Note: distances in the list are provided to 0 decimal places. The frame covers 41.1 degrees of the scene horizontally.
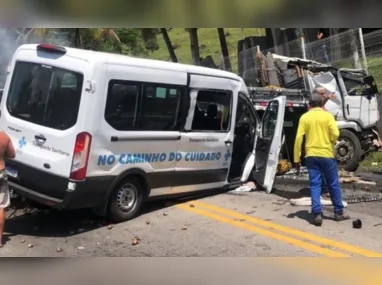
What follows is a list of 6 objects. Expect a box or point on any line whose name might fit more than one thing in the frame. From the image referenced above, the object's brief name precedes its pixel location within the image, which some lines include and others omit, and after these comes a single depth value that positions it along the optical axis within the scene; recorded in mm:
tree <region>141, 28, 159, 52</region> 22609
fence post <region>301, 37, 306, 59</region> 15339
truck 10148
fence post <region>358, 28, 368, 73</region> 14104
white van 5934
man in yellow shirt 6645
